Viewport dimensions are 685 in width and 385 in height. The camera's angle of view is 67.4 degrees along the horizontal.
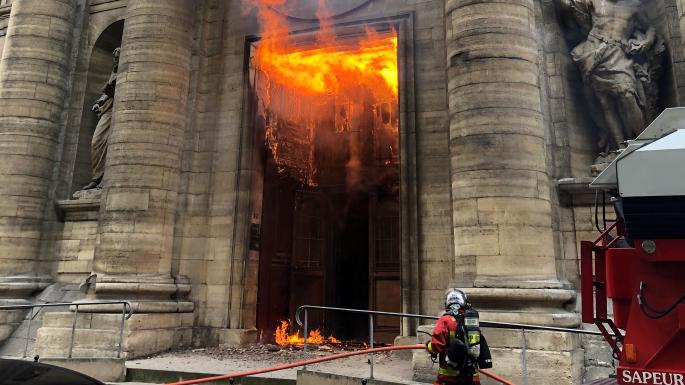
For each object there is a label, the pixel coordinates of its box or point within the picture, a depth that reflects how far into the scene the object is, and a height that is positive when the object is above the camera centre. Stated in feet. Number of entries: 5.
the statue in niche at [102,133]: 38.32 +10.58
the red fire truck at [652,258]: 12.33 +0.69
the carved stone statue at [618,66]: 26.55 +11.36
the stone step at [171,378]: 23.30 -4.63
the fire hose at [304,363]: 18.11 -3.16
